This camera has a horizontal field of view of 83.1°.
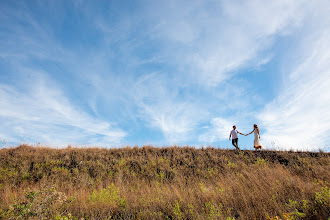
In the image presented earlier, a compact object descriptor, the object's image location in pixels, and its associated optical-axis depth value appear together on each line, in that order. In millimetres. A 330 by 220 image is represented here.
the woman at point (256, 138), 15261
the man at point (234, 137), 16000
